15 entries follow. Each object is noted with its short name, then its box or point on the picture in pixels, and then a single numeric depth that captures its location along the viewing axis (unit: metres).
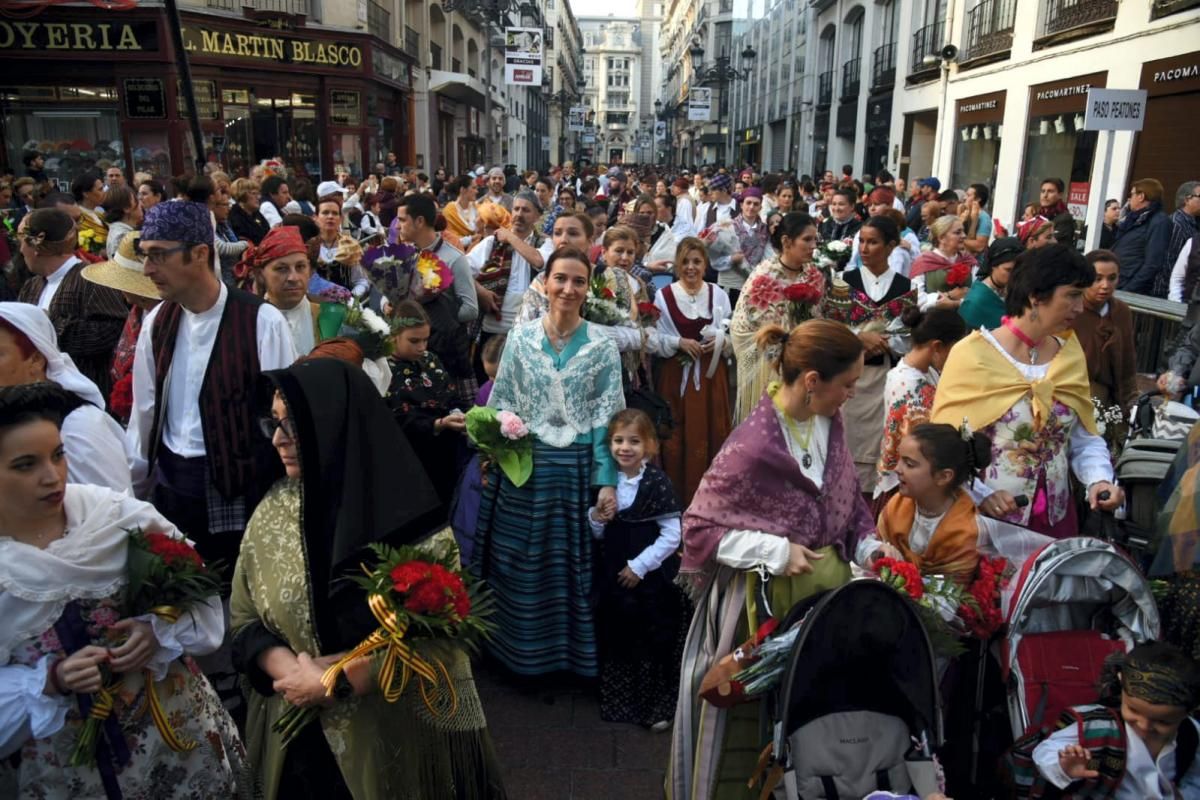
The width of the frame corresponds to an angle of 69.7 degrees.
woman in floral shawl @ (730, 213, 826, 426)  6.07
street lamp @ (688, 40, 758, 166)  42.00
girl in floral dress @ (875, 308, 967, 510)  4.36
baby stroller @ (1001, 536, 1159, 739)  3.04
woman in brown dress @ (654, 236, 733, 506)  6.24
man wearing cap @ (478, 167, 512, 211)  13.62
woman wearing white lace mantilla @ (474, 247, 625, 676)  4.20
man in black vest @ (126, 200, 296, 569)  3.49
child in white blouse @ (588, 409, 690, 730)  4.12
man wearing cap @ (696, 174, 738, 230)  12.77
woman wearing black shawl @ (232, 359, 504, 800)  2.46
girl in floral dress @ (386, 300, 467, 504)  4.76
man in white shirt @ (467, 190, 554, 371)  7.20
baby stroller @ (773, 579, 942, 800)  2.62
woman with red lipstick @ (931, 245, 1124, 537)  3.61
